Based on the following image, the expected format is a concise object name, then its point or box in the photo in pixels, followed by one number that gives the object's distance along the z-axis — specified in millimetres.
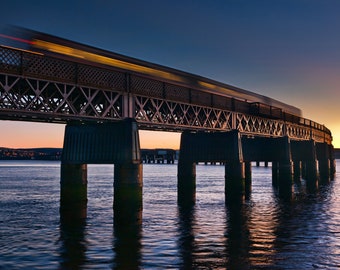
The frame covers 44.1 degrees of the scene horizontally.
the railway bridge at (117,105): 33906
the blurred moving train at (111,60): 34562
